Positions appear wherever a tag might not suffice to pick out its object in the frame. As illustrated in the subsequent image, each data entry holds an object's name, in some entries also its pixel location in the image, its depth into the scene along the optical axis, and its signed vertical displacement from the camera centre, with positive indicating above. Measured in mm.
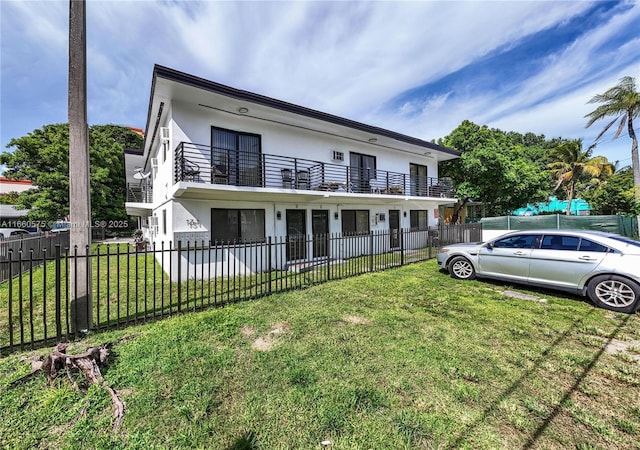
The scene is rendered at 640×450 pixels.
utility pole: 4348 +1057
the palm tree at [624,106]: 15898 +7340
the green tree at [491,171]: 16938 +3646
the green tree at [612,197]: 18438 +1921
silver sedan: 5297 -935
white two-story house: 8641 +2552
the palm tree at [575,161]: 22047 +5444
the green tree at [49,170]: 19469 +4848
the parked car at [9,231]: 15206 +49
